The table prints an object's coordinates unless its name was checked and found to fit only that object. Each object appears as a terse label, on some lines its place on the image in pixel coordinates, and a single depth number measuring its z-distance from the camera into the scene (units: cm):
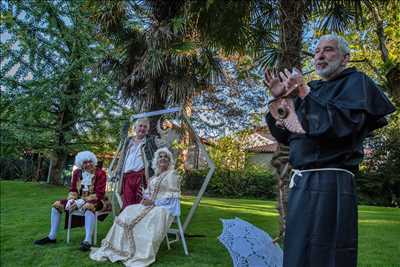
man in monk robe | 171
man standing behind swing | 599
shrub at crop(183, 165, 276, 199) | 1780
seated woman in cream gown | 479
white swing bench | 555
